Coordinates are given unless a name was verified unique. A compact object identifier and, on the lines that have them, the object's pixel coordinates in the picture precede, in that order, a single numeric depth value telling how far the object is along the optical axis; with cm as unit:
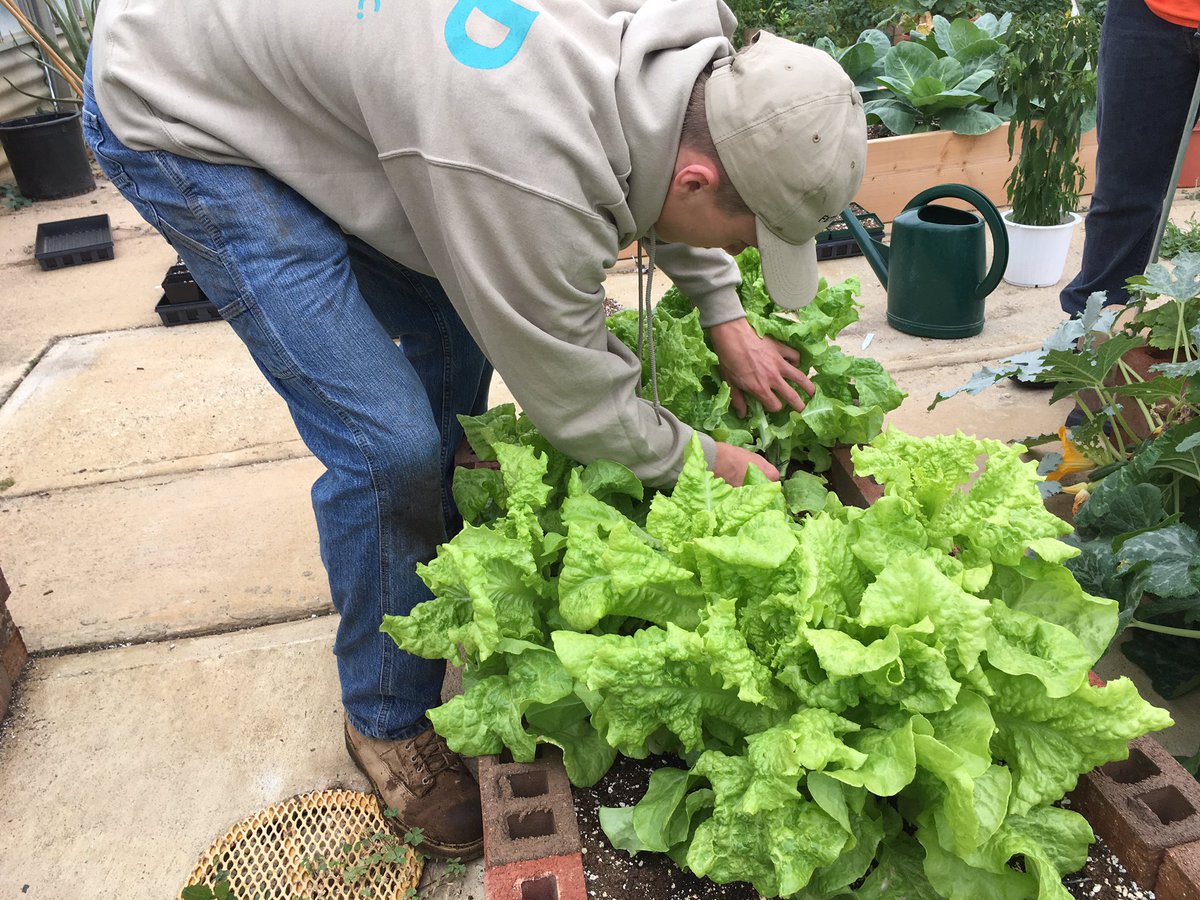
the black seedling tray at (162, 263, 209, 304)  415
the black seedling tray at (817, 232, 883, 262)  444
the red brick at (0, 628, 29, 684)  228
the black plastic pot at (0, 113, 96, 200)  574
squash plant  171
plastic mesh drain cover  180
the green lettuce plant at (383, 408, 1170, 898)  117
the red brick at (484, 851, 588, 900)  118
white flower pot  398
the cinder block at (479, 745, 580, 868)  123
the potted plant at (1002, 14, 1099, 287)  366
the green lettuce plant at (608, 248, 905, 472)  195
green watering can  344
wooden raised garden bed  467
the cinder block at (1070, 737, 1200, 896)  117
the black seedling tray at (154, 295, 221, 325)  416
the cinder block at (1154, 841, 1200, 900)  111
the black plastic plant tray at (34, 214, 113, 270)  494
